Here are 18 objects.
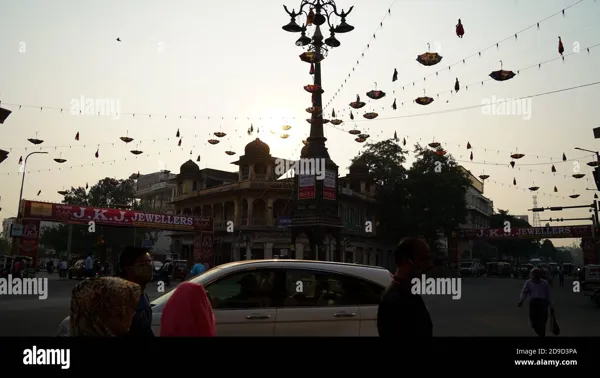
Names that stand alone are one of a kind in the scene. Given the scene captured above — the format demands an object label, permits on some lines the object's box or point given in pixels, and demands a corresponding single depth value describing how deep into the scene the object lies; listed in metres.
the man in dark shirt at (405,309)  2.85
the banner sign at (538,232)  59.13
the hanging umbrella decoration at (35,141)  23.98
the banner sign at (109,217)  31.90
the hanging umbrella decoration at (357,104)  21.75
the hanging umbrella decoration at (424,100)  19.95
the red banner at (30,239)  30.66
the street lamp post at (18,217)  32.66
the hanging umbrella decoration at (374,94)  20.50
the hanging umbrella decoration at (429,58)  16.73
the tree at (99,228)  57.84
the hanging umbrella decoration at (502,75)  16.77
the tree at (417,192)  51.06
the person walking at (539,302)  9.49
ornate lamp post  29.00
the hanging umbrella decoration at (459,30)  14.86
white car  5.48
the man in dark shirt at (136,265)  3.99
